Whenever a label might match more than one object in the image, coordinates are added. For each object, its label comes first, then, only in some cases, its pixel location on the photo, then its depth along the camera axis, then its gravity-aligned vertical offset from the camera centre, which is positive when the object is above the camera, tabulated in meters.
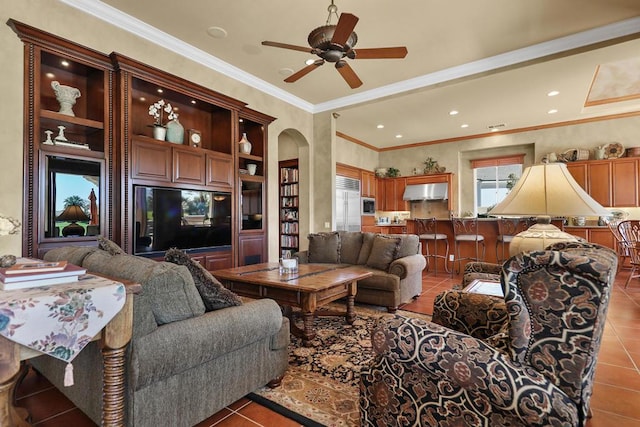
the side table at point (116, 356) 1.28 -0.56
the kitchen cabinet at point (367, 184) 8.41 +0.86
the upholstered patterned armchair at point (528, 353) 0.99 -0.49
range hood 8.18 +0.61
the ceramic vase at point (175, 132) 3.79 +1.02
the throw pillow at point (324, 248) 4.48 -0.46
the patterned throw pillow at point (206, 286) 1.82 -0.40
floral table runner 1.03 -0.33
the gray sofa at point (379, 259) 3.73 -0.58
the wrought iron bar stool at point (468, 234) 5.57 -0.34
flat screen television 3.43 -0.02
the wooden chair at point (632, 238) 4.68 -0.38
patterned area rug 1.81 -1.12
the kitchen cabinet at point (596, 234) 6.07 -0.40
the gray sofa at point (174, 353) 1.43 -0.67
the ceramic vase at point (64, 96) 3.00 +1.15
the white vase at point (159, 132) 3.65 +0.97
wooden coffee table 2.70 -0.62
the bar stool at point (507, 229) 5.15 -0.24
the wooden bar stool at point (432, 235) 5.96 -0.38
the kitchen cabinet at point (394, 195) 8.95 +0.57
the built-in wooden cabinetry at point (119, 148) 2.78 +0.75
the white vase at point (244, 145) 4.79 +1.07
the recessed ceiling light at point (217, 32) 3.61 +2.12
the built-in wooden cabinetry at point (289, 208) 6.34 +0.17
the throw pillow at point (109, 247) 2.03 -0.19
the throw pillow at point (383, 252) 4.05 -0.47
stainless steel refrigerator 7.36 +0.29
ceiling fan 2.46 +1.40
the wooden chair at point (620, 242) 5.20 -0.49
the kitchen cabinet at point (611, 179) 6.14 +0.67
